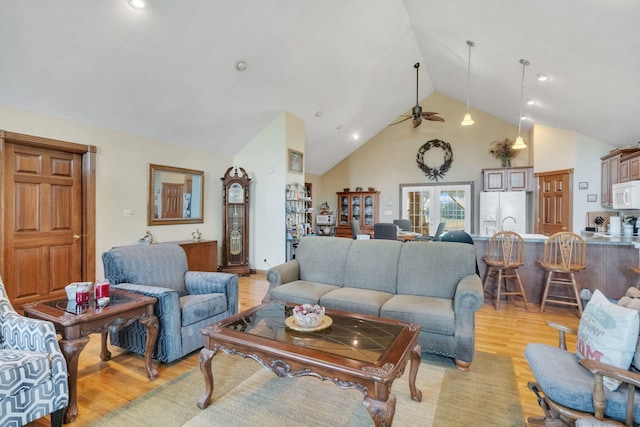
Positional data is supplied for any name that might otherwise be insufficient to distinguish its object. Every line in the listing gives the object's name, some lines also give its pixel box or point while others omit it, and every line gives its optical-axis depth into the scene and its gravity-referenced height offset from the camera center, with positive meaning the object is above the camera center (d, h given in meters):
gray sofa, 2.45 -0.71
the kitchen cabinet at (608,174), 4.73 +0.62
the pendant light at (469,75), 4.36 +2.38
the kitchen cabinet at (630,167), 4.10 +0.64
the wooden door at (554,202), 5.71 +0.21
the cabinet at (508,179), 6.68 +0.75
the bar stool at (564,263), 3.67 -0.62
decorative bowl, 1.99 -0.67
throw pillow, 1.47 -0.61
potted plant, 7.13 +1.43
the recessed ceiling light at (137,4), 2.89 +1.95
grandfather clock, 5.71 -0.18
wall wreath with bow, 7.97 +1.37
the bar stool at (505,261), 3.94 -0.63
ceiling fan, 5.51 +1.72
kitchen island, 3.73 -0.67
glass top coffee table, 1.48 -0.76
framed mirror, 4.86 +0.27
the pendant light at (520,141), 4.80 +1.10
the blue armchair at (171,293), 2.43 -0.72
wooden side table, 1.86 -0.70
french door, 7.79 +0.18
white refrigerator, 6.66 +0.04
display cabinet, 8.77 +0.07
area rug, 1.86 -1.24
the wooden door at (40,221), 3.43 -0.11
